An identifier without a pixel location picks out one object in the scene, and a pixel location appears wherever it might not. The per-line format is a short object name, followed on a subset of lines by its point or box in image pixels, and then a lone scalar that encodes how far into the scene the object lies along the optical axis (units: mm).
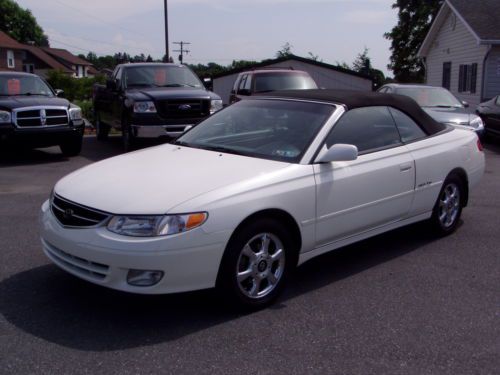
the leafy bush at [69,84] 32344
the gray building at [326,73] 30984
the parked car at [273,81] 14273
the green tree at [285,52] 46806
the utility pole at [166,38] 34594
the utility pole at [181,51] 66731
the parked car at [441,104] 12414
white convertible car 3730
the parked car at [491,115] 14312
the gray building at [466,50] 20719
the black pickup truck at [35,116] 10773
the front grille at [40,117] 10836
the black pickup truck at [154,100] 11094
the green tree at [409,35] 40250
